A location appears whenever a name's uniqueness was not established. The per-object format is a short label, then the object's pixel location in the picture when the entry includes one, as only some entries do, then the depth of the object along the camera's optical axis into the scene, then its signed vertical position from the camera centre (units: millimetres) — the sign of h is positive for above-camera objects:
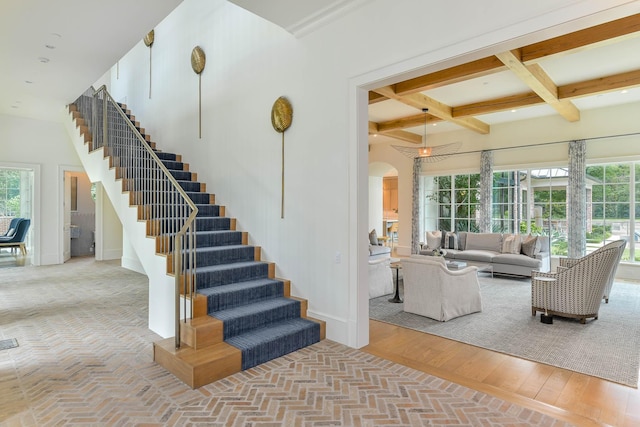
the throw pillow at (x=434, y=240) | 8812 -734
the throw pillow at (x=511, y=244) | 7723 -739
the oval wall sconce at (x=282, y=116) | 4336 +1193
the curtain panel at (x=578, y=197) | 7629 +296
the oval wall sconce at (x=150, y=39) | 7734 +3824
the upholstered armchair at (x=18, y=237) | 8633 -628
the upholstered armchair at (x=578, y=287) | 4273 -968
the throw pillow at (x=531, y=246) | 7430 -755
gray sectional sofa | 7246 -910
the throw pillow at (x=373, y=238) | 8367 -649
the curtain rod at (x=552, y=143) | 7230 +1574
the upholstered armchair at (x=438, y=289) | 4539 -1055
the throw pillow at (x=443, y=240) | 8790 -731
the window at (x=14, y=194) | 8766 +441
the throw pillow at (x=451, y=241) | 8656 -747
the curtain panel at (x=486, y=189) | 9109 +573
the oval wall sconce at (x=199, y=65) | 6090 +2559
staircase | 3146 -1042
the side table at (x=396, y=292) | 5530 -1288
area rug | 3309 -1427
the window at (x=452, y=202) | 9734 +258
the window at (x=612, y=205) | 7359 +121
